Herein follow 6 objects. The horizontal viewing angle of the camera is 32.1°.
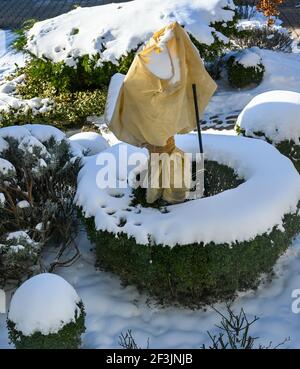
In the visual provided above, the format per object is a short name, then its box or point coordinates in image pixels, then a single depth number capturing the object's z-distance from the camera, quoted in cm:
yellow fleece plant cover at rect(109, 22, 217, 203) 371
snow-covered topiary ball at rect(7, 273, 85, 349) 352
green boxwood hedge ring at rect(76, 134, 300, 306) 396
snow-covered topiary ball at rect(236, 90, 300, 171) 553
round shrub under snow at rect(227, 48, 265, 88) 899
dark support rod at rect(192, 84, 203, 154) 400
